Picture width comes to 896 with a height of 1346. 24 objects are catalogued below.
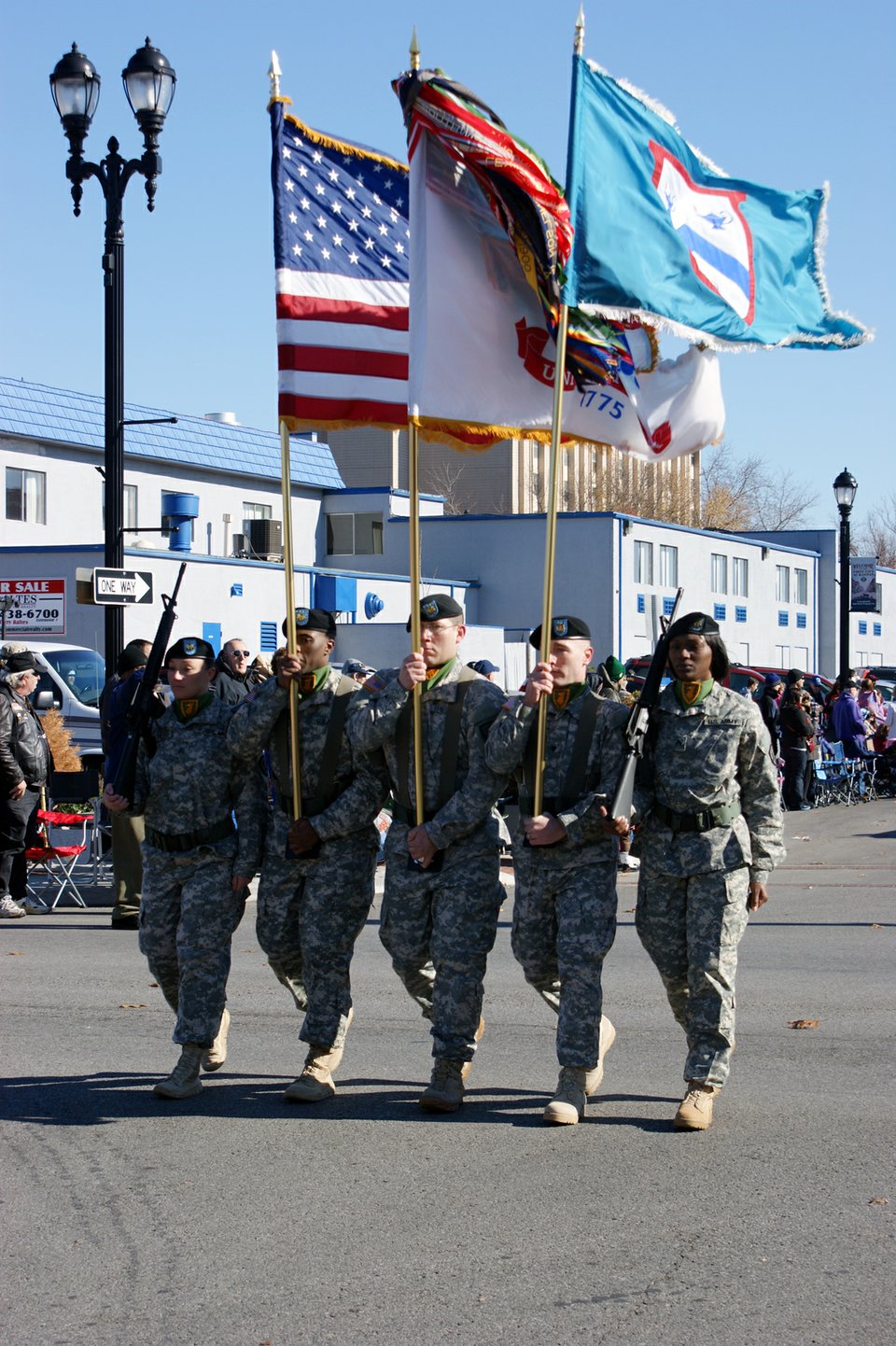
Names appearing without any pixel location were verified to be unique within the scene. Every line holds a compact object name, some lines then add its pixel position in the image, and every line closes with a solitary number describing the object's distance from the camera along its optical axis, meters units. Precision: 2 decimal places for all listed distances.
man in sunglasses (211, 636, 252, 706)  12.61
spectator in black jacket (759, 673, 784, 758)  21.09
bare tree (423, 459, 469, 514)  80.72
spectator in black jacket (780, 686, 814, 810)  21.67
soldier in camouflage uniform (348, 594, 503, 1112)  6.63
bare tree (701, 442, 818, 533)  74.69
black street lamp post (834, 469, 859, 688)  27.19
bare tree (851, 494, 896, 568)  101.81
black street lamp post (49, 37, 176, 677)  14.02
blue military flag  7.12
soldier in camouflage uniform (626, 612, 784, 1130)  6.43
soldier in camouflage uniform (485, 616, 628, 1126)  6.47
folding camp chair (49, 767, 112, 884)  13.48
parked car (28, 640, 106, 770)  19.56
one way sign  14.10
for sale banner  22.15
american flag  7.55
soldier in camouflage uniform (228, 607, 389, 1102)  6.85
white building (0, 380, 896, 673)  30.14
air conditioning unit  37.50
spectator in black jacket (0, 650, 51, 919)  12.83
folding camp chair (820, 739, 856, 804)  23.84
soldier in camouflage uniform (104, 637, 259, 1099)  6.92
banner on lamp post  37.09
